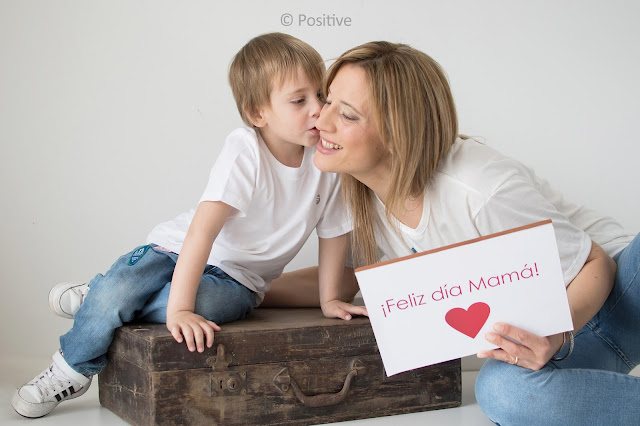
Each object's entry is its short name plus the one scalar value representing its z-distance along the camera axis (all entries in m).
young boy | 1.53
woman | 1.32
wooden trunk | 1.41
